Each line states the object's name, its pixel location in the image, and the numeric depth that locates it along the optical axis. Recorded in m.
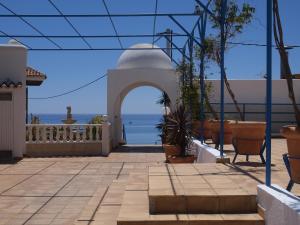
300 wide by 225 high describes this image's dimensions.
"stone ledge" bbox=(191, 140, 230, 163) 5.52
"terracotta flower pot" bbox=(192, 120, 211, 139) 8.23
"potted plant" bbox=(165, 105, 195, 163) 7.70
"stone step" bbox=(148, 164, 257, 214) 3.38
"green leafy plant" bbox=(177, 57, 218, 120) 9.27
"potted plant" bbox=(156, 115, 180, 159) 7.81
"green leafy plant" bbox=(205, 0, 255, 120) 7.40
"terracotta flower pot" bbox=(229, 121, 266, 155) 5.49
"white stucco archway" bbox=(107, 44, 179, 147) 11.30
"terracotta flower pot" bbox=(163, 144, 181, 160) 7.79
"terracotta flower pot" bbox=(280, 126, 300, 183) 3.11
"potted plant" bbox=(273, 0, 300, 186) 3.11
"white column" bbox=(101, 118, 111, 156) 10.11
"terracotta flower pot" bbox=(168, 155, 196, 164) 7.50
